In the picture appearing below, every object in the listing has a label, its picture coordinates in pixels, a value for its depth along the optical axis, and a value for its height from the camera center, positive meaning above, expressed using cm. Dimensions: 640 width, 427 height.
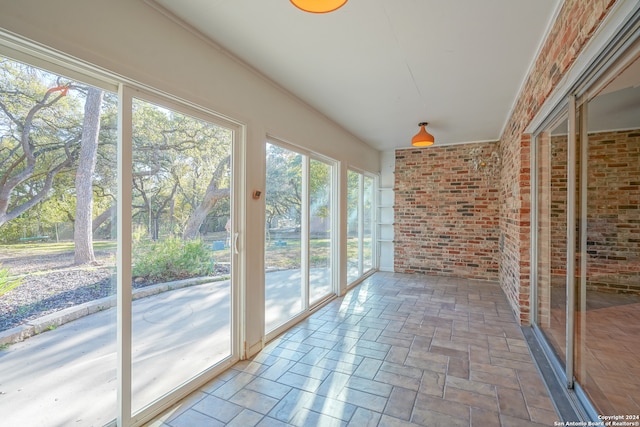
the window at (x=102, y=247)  136 -21
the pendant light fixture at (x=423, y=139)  398 +102
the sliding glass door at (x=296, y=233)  307 -27
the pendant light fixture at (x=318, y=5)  123 +90
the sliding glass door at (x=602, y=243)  161 -19
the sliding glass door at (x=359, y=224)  505 -22
